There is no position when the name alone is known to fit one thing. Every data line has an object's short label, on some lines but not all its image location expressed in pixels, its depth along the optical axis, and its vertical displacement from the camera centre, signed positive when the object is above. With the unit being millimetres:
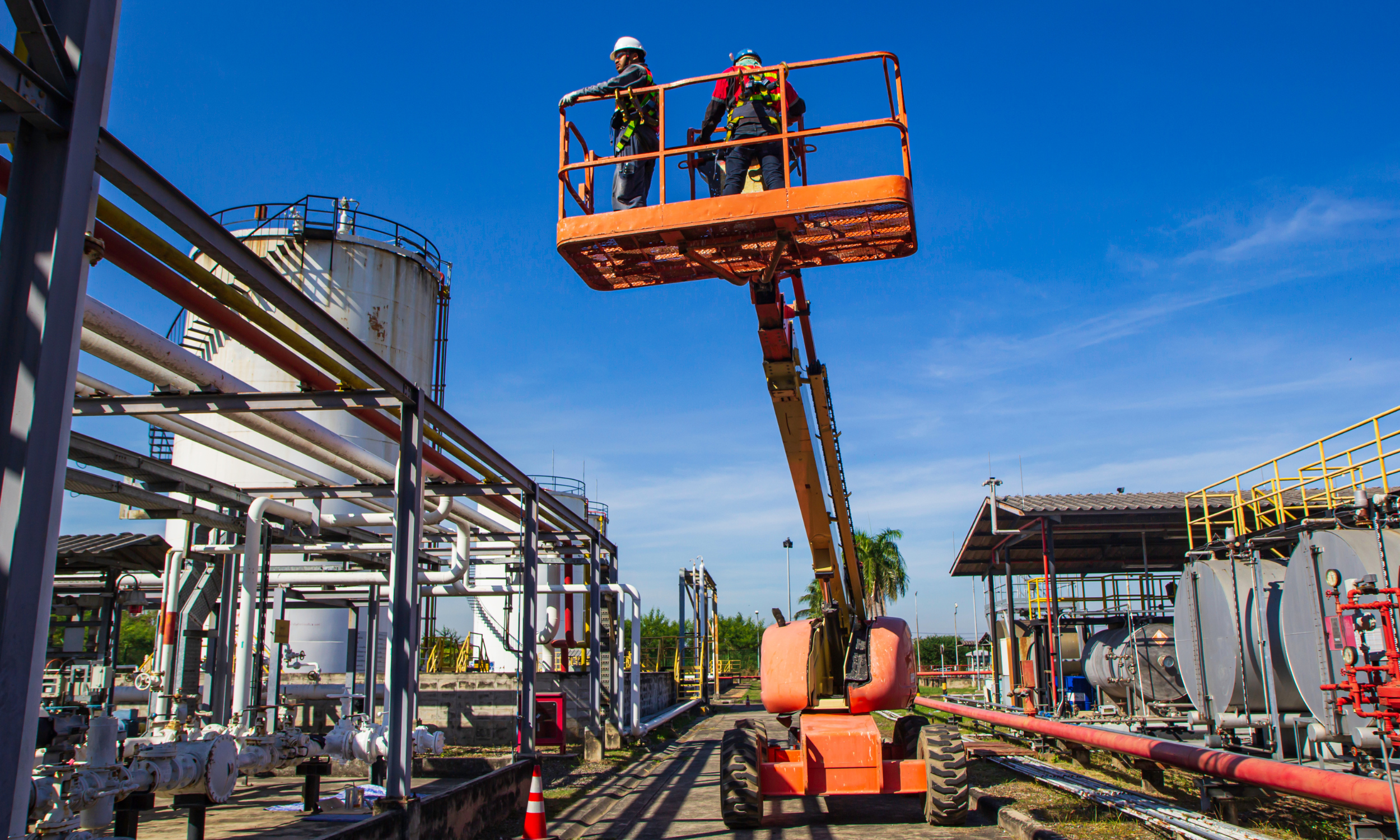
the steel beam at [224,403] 8453 +1980
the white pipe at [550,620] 22141 -16
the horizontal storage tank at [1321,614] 9922 -42
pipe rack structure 4180 +2014
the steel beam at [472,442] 9609 +1989
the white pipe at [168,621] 11750 +47
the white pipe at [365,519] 13047 +1431
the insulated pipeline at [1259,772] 7414 -1504
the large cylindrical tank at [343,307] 20516 +7364
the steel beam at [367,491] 11664 +1660
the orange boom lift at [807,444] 7016 +1783
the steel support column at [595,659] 16469 -691
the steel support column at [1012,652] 22312 -918
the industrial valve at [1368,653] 8719 -423
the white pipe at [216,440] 8602 +2051
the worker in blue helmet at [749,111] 7453 +4084
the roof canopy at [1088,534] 19484 +1850
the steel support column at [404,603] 8203 +166
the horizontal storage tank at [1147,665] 17531 -984
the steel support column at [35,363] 4102 +1182
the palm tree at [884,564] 52812 +2877
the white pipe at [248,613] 10352 +112
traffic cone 8922 -1819
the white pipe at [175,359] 6988 +2143
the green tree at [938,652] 85812 -3445
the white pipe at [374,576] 14117 +733
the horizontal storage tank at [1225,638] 11992 -368
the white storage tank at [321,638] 23156 -367
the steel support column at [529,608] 11938 +160
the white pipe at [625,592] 16281 +486
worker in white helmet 7727 +4079
